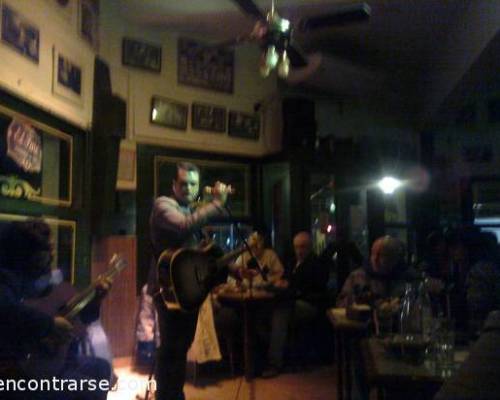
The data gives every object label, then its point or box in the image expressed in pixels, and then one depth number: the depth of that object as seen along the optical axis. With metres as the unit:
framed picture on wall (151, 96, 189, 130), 2.75
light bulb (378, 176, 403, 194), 3.62
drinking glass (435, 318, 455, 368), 1.14
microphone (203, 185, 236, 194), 1.95
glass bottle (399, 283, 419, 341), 1.32
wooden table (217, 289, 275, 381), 2.51
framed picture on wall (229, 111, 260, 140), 3.14
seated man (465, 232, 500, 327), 1.76
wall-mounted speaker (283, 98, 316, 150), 3.31
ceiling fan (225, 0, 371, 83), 1.82
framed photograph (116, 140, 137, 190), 2.54
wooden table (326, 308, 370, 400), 1.69
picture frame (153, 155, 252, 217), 2.72
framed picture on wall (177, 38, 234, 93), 2.79
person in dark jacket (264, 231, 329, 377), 2.68
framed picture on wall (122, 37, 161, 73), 2.46
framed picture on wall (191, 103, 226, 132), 2.96
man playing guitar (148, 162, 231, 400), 1.74
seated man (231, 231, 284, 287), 2.28
